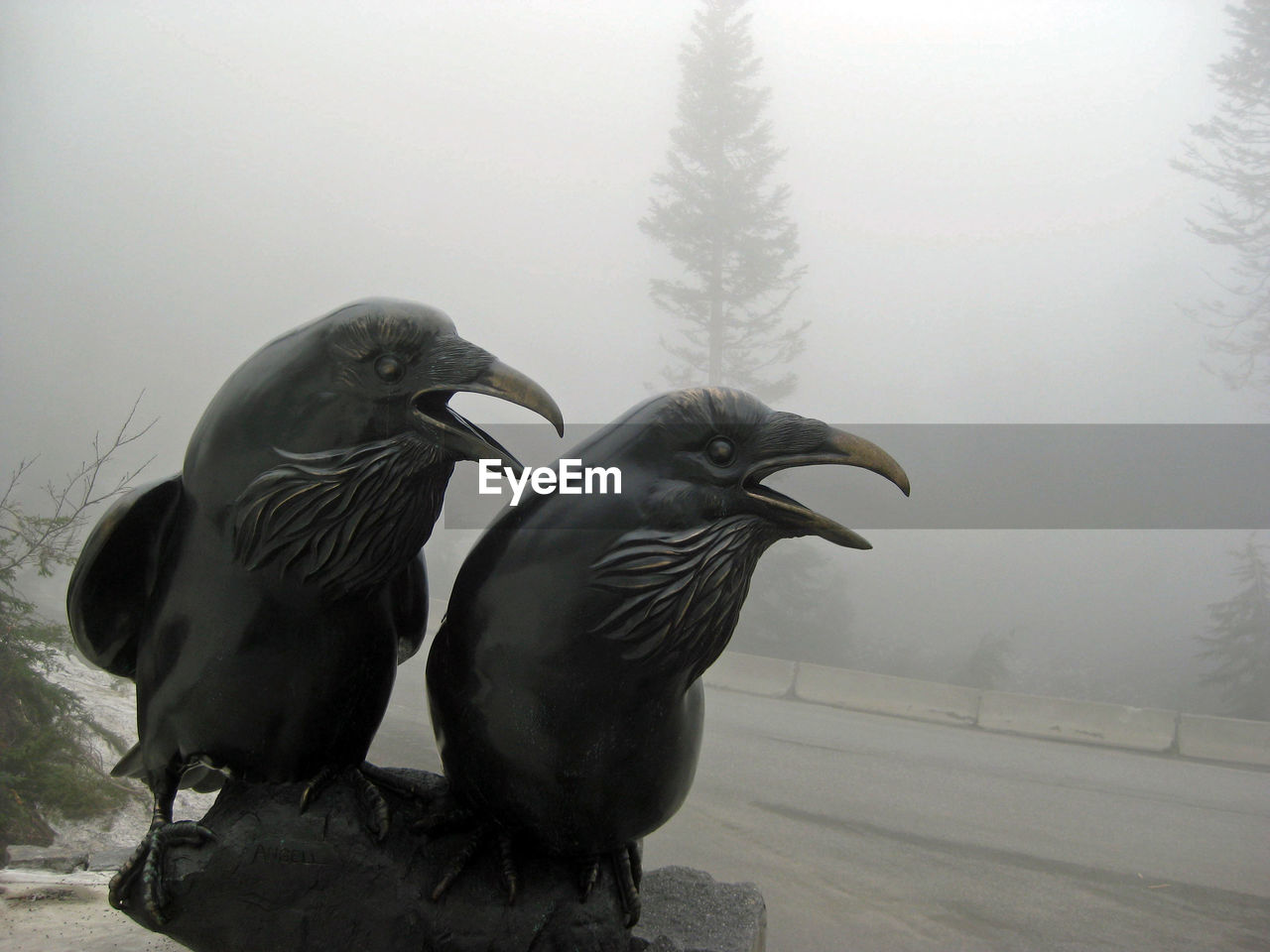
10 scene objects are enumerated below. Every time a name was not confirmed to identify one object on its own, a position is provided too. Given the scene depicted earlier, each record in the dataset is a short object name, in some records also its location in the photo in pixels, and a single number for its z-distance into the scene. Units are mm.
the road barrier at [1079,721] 4926
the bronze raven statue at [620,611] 1267
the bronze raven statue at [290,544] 1295
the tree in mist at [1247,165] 7062
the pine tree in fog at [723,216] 7008
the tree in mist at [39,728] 2865
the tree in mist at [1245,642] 6645
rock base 1357
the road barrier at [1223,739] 4762
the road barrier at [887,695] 5242
